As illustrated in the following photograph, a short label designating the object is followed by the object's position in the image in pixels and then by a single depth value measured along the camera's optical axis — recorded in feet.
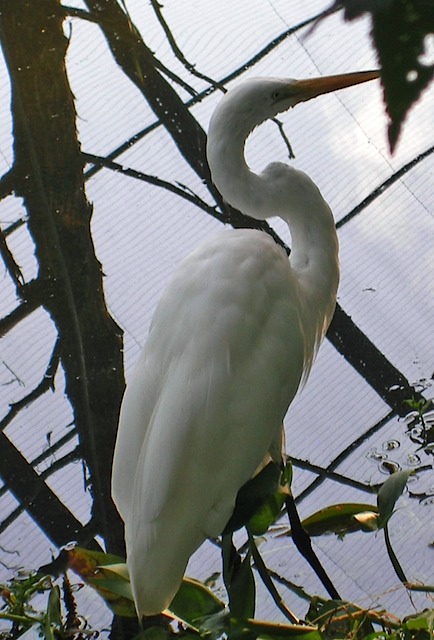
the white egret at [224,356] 14.31
